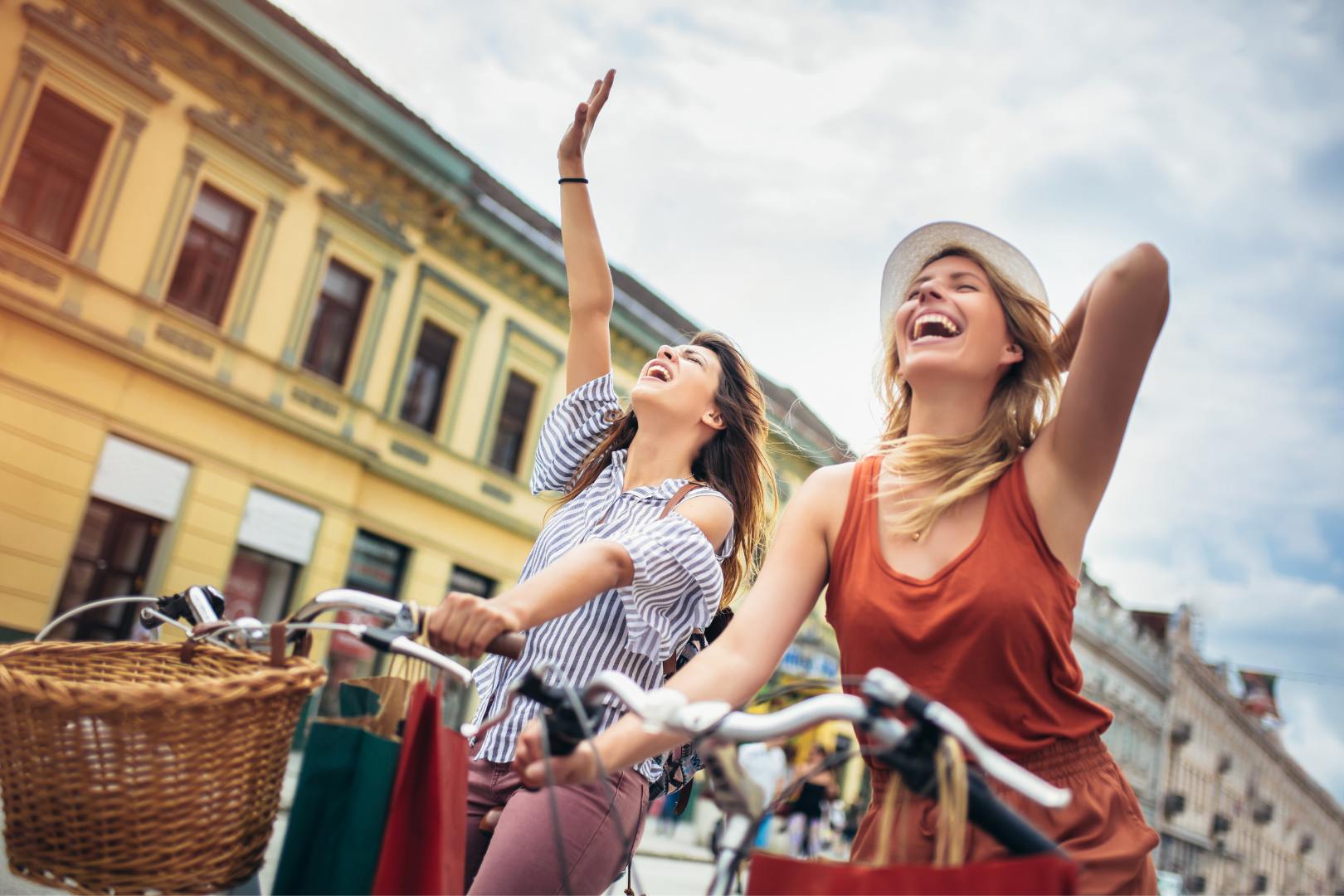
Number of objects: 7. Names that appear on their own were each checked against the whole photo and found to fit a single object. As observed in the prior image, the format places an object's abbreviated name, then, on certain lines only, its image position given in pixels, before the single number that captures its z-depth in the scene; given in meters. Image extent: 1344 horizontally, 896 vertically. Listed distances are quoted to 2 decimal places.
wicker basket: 1.55
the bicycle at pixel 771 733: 1.20
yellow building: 11.89
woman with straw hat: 1.62
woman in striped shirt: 2.03
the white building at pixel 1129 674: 43.38
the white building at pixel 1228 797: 54.53
